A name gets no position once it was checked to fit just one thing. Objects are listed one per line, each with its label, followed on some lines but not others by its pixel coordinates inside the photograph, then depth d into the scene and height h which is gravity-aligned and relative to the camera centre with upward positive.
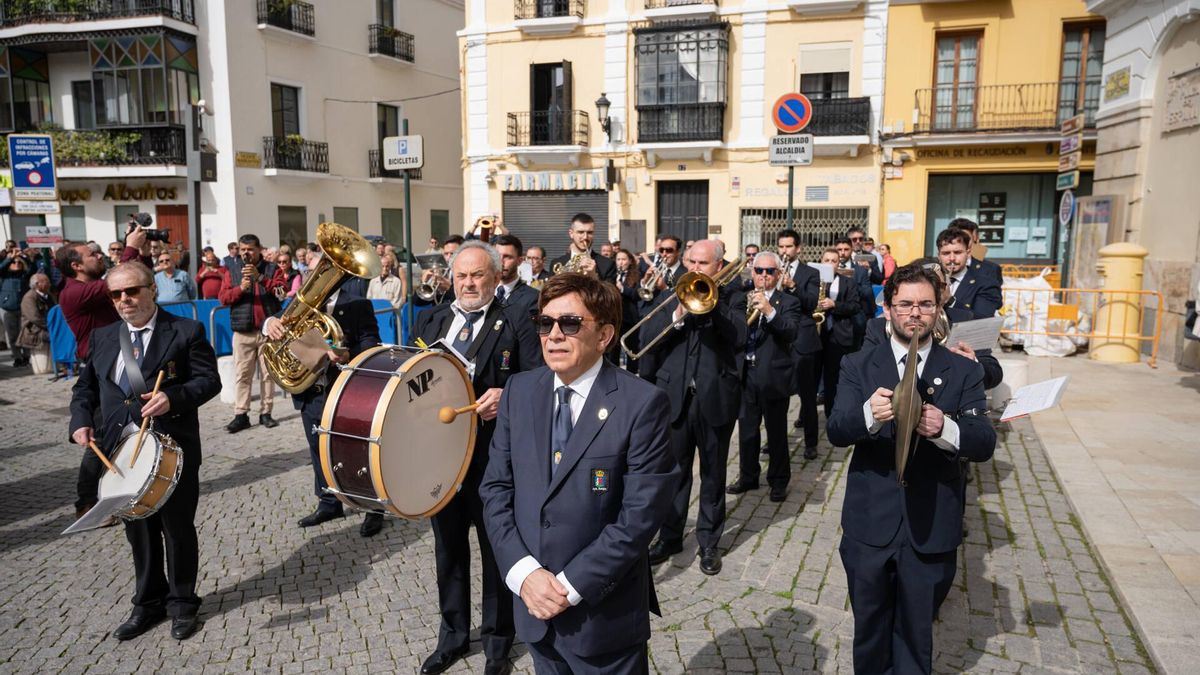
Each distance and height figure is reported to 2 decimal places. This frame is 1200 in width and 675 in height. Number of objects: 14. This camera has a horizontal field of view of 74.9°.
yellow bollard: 12.38 -1.14
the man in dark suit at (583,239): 8.15 -0.08
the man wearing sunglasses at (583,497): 2.66 -0.92
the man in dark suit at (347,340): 5.72 -0.81
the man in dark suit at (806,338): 7.22 -1.02
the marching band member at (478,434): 4.02 -1.06
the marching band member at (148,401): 4.38 -0.99
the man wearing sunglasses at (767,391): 6.41 -1.30
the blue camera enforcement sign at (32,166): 11.28 +0.88
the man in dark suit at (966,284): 5.61 -0.36
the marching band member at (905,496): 3.31 -1.12
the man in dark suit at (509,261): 5.56 -0.22
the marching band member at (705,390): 5.22 -1.05
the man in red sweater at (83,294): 7.79 -0.65
